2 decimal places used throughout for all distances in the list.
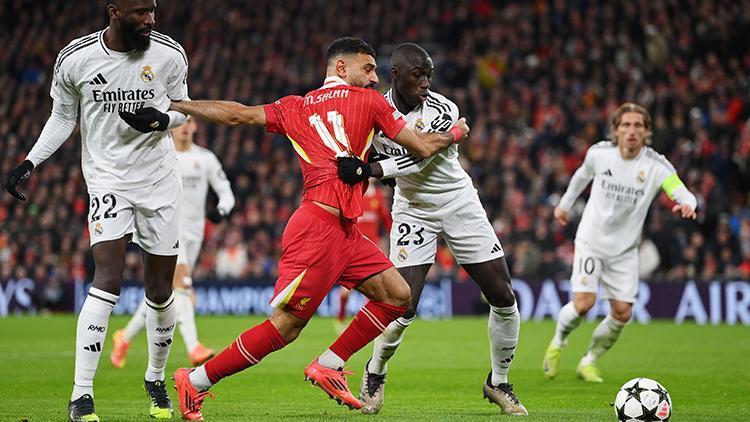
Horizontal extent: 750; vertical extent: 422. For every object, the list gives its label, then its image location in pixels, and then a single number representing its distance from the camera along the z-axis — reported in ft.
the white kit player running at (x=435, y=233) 51.78
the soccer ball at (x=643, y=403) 44.50
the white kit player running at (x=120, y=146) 46.26
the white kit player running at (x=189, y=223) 77.56
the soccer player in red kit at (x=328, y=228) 45.03
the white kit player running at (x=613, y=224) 71.10
